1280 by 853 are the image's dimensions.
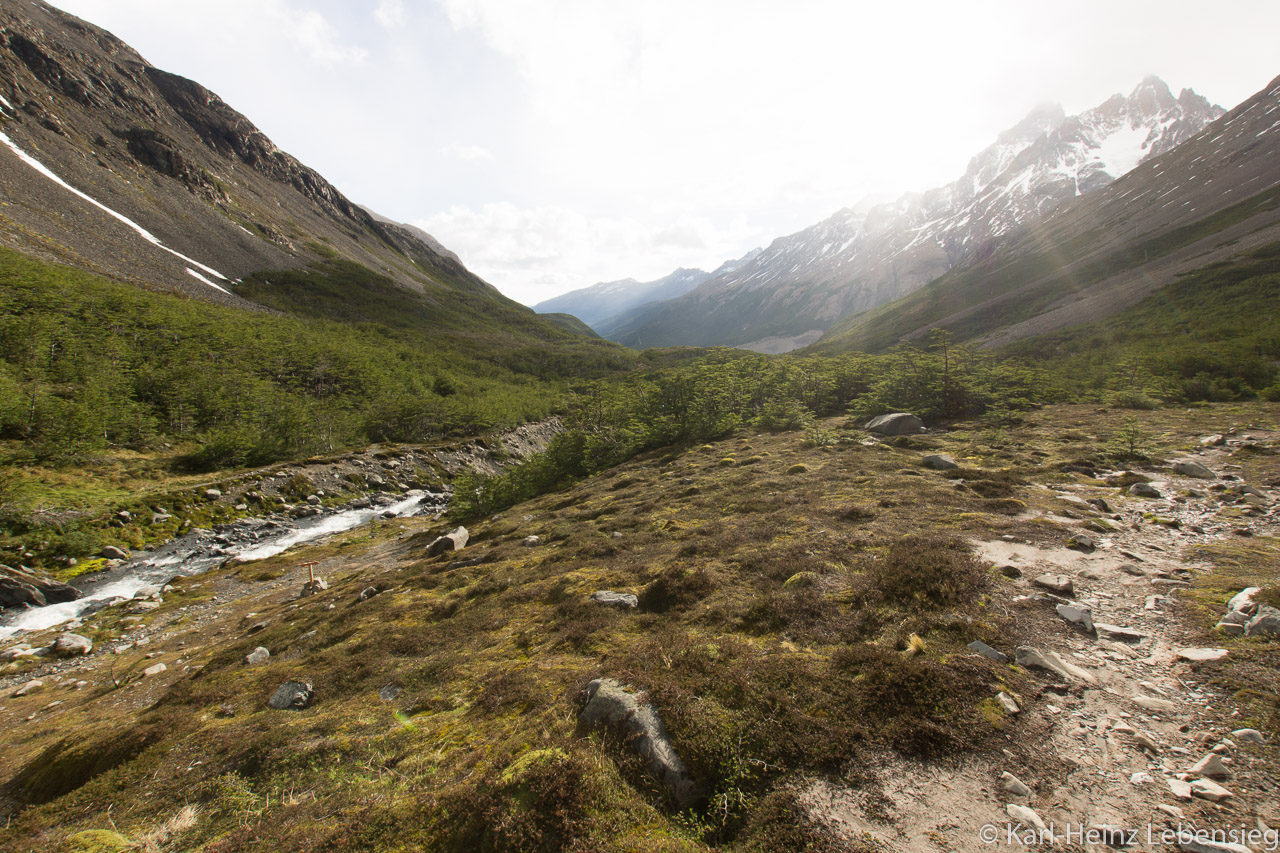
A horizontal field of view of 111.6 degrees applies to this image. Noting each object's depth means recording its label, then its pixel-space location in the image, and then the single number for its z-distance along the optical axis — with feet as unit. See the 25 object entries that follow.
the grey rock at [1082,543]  29.02
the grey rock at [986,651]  18.57
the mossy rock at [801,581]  27.78
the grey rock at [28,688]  40.57
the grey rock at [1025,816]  11.89
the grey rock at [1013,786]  12.64
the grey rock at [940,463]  53.99
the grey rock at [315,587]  60.85
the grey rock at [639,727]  14.87
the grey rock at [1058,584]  23.76
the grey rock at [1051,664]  17.34
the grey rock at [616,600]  30.42
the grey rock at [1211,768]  12.37
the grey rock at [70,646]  47.78
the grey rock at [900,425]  81.66
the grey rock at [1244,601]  19.51
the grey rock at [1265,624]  17.79
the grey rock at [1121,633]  19.52
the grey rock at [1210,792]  11.81
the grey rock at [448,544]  64.64
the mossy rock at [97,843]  15.74
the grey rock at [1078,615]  20.61
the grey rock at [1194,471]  41.44
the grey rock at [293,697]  26.45
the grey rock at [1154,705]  15.28
